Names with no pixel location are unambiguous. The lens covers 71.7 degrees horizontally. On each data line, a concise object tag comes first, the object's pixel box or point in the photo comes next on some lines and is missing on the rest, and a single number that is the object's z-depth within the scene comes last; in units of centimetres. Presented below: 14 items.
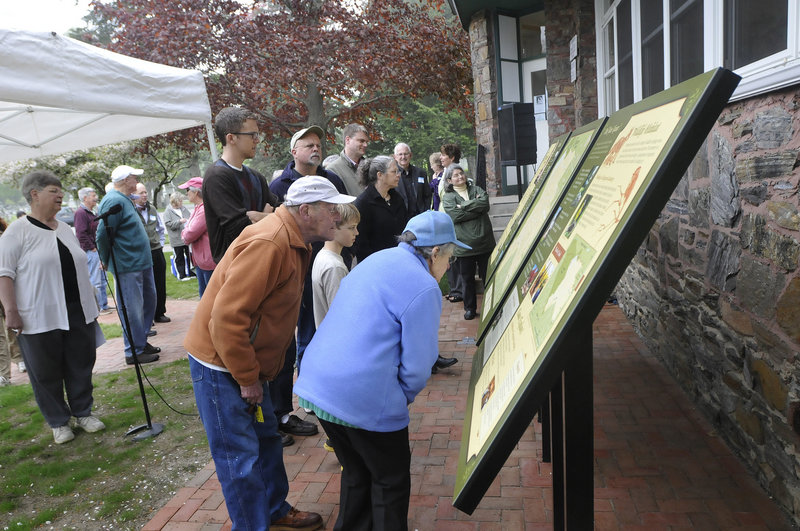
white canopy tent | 323
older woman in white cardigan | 397
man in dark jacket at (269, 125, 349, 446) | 381
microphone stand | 424
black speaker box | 774
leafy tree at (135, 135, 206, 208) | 2052
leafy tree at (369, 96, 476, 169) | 2416
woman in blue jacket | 206
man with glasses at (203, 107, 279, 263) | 345
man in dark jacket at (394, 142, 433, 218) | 631
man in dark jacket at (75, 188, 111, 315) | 773
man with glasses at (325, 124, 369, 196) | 496
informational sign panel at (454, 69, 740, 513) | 115
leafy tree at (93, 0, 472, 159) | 1235
